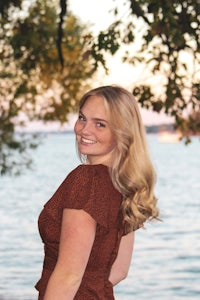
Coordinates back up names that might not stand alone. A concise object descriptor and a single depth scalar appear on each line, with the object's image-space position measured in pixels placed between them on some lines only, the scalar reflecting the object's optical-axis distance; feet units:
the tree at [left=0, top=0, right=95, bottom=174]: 60.18
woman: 12.11
